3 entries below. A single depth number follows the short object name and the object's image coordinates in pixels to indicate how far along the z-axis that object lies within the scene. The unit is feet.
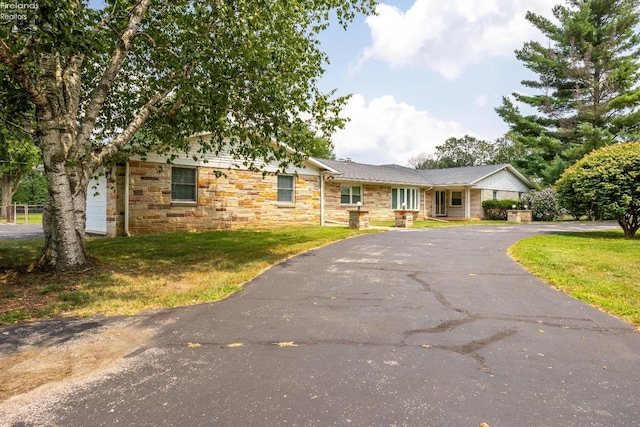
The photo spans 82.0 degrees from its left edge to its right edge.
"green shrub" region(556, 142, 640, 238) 39.86
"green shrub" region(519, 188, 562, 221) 84.48
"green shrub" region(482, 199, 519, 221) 87.92
